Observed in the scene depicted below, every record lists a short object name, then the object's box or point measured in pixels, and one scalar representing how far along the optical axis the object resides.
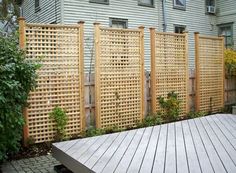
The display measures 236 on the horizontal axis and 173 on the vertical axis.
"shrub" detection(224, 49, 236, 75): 7.68
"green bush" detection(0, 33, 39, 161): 3.38
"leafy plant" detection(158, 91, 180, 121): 5.92
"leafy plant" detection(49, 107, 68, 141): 4.56
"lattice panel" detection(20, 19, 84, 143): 4.43
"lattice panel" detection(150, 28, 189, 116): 5.86
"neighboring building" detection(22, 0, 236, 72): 9.10
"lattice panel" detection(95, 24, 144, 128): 5.11
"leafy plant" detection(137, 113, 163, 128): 5.55
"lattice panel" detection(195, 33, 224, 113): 6.70
